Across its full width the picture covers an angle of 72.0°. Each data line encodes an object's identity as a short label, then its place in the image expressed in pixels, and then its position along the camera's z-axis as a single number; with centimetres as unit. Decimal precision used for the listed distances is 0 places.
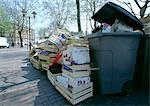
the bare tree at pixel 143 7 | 779
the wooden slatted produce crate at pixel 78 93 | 184
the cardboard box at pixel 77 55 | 196
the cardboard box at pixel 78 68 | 194
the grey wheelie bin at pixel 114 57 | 199
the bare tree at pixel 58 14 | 1376
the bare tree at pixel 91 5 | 1170
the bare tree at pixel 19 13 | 2003
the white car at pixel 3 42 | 2164
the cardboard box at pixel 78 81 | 188
